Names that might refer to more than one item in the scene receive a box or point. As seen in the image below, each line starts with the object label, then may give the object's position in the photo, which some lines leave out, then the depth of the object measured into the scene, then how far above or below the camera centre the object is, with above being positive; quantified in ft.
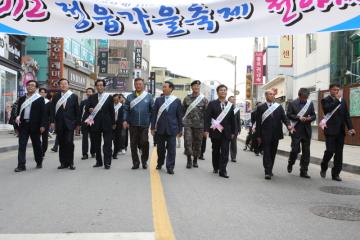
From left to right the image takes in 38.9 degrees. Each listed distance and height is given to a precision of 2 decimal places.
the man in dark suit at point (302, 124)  31.96 -0.52
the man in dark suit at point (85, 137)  41.10 -2.10
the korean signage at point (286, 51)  118.01 +15.03
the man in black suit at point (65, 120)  32.89 -0.56
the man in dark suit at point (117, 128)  42.45 -1.31
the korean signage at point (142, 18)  24.89 +4.67
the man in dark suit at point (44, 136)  39.31 -1.96
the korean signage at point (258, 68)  157.58 +14.53
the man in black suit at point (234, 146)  43.15 -2.72
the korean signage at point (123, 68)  273.33 +23.75
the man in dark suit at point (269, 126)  30.91 -0.70
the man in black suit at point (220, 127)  31.09 -0.78
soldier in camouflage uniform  35.59 -0.95
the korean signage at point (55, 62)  124.67 +12.06
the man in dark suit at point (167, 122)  31.96 -0.56
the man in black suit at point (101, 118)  33.17 -0.41
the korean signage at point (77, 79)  150.90 +10.44
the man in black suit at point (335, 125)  30.58 -0.51
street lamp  154.92 +16.96
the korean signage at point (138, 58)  277.64 +29.91
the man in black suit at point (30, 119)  31.83 -0.52
